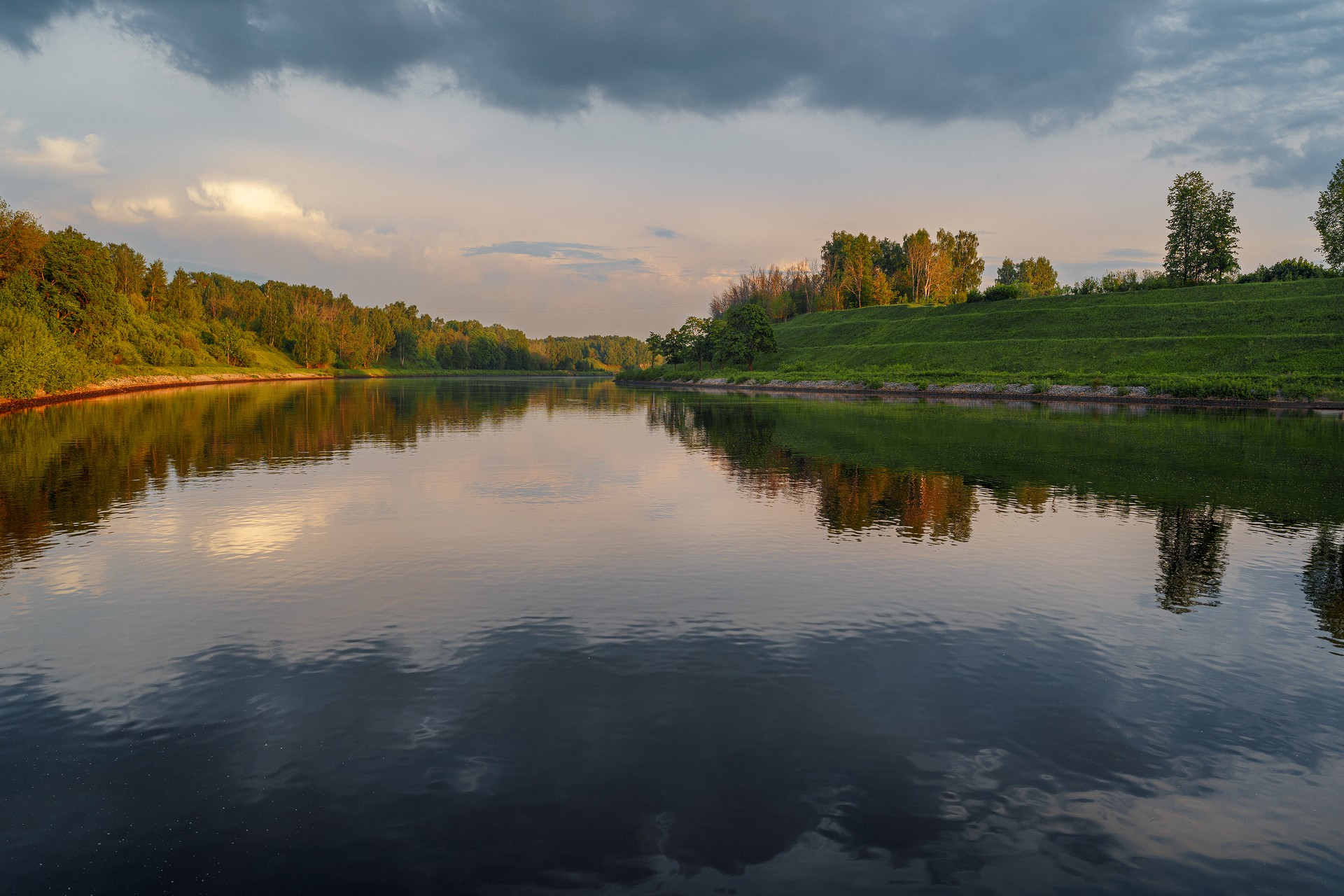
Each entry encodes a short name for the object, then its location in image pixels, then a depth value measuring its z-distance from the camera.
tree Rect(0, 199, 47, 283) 77.31
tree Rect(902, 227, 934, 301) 166.77
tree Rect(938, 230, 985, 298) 174.50
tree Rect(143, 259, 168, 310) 145.12
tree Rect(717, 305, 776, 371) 142.25
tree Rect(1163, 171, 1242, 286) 110.75
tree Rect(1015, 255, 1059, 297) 194.16
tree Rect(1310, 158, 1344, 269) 105.75
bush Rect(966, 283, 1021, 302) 130.51
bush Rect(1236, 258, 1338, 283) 100.88
